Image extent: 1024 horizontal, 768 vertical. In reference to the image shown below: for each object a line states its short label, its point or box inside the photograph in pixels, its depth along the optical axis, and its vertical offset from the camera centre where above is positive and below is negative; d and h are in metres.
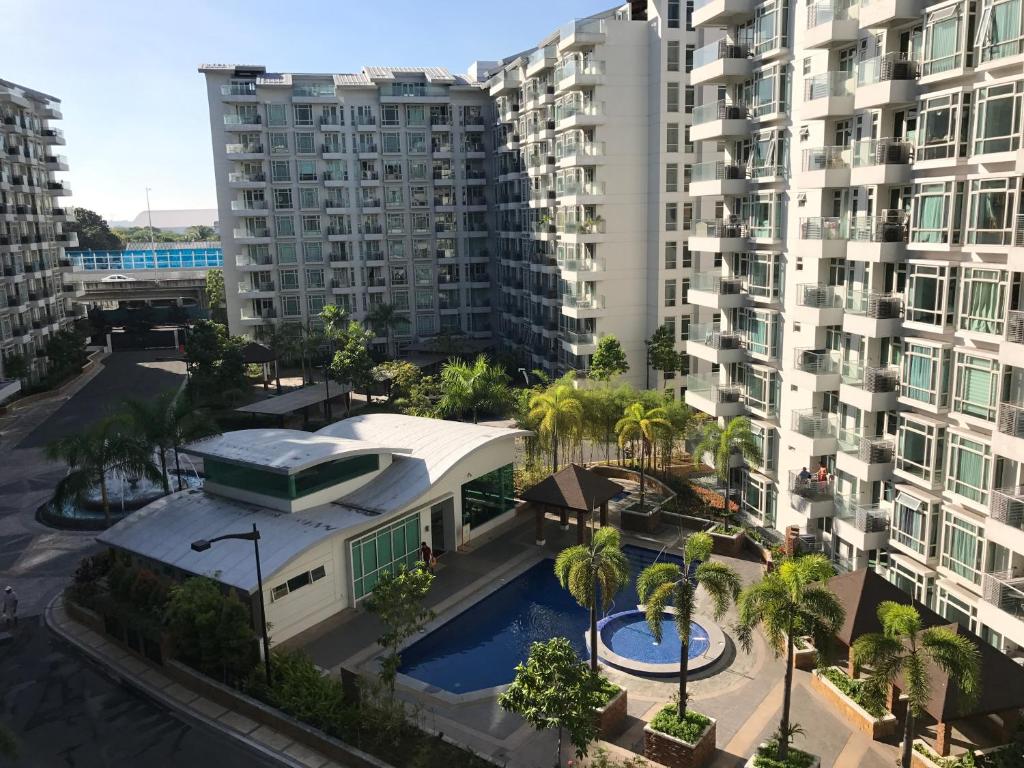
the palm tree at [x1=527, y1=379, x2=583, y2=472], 34.59 -7.57
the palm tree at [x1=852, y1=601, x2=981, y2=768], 15.76 -8.53
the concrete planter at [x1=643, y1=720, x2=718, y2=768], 17.73 -11.44
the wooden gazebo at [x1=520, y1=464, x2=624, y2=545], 29.38 -9.44
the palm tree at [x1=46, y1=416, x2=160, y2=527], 30.20 -7.92
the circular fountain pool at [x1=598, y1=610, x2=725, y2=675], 22.39 -11.95
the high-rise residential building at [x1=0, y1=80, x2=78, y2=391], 57.03 +1.55
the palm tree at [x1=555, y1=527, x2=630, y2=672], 19.30 -7.98
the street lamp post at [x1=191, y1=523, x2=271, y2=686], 19.52 -8.58
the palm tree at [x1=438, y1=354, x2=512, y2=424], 40.94 -7.57
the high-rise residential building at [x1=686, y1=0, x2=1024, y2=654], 20.45 -1.51
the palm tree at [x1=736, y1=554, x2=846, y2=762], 17.30 -8.17
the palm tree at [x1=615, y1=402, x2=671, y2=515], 32.94 -7.71
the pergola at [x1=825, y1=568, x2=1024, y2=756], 17.27 -10.11
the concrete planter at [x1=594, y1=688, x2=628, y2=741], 19.08 -11.49
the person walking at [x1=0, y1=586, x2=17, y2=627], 25.58 -11.37
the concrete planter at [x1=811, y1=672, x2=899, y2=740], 18.91 -11.64
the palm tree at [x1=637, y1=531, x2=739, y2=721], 17.94 -7.96
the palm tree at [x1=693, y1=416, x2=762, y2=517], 30.12 -7.94
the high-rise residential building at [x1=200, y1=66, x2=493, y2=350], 63.72 +3.96
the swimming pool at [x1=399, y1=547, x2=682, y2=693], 22.94 -12.19
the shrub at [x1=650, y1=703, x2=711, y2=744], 18.00 -11.07
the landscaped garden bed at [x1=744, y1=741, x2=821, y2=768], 17.09 -11.22
